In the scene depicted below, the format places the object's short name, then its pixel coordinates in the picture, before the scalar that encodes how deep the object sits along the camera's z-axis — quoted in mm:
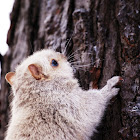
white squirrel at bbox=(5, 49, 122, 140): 3086
